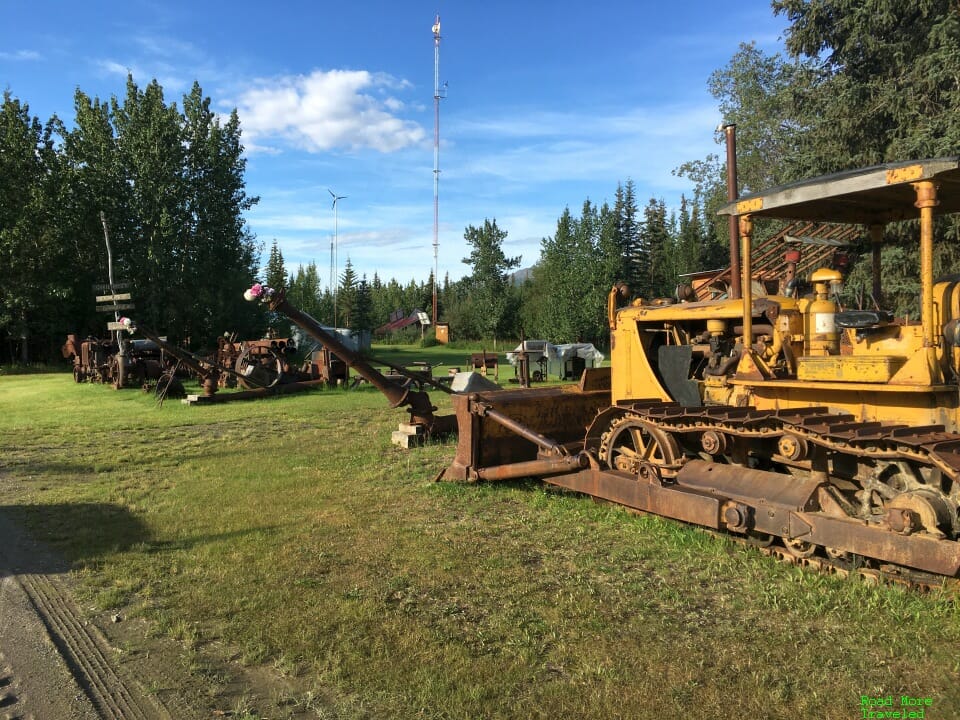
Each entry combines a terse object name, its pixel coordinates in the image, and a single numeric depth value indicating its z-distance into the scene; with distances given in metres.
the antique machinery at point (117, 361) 21.00
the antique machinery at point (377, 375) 8.41
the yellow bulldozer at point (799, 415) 4.46
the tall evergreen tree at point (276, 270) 59.83
